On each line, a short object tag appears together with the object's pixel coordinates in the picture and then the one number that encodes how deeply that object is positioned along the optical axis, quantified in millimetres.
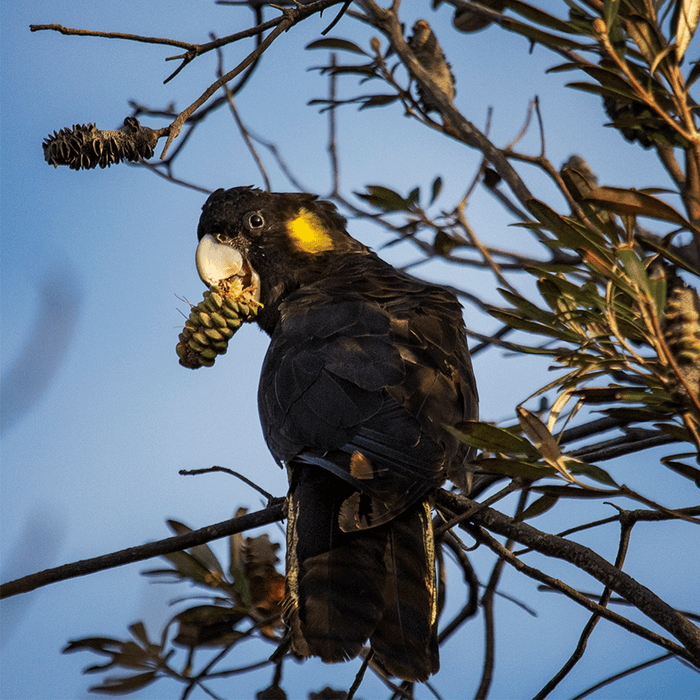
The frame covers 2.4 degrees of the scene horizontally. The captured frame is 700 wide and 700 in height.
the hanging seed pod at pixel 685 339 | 11583
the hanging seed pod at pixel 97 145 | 11525
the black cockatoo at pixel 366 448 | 13699
